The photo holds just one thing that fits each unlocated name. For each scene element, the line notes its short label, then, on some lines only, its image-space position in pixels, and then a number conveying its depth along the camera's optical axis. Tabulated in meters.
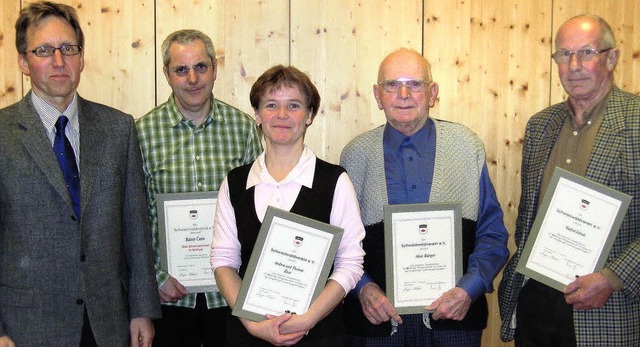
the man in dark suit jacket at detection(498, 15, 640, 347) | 2.74
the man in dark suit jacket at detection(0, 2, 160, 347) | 2.46
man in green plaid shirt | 3.10
